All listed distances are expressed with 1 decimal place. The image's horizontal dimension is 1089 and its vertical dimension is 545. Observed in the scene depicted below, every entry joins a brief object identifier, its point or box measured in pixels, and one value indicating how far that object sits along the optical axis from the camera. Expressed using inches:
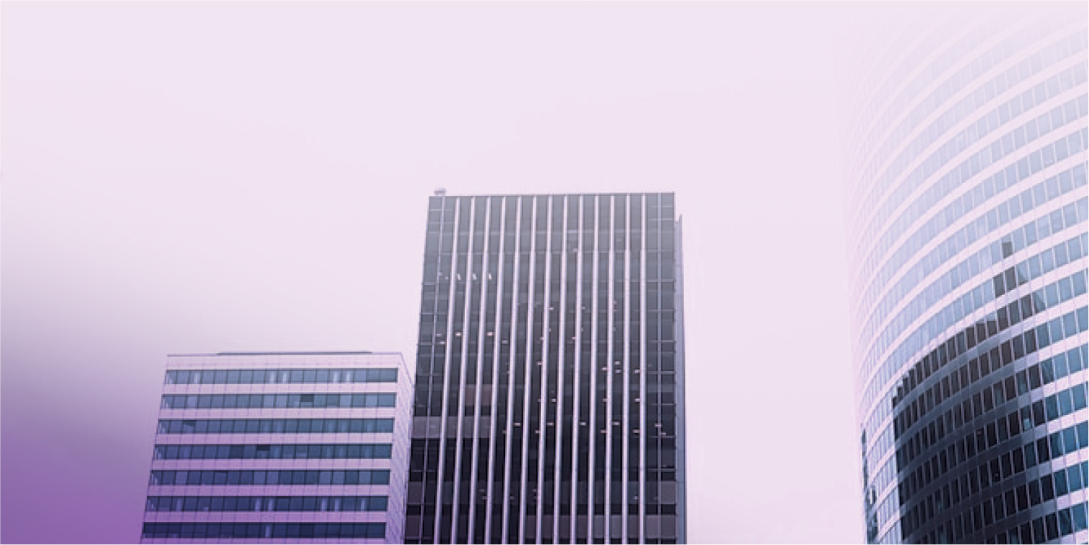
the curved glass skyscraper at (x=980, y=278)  5703.7
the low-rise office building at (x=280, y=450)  7194.9
